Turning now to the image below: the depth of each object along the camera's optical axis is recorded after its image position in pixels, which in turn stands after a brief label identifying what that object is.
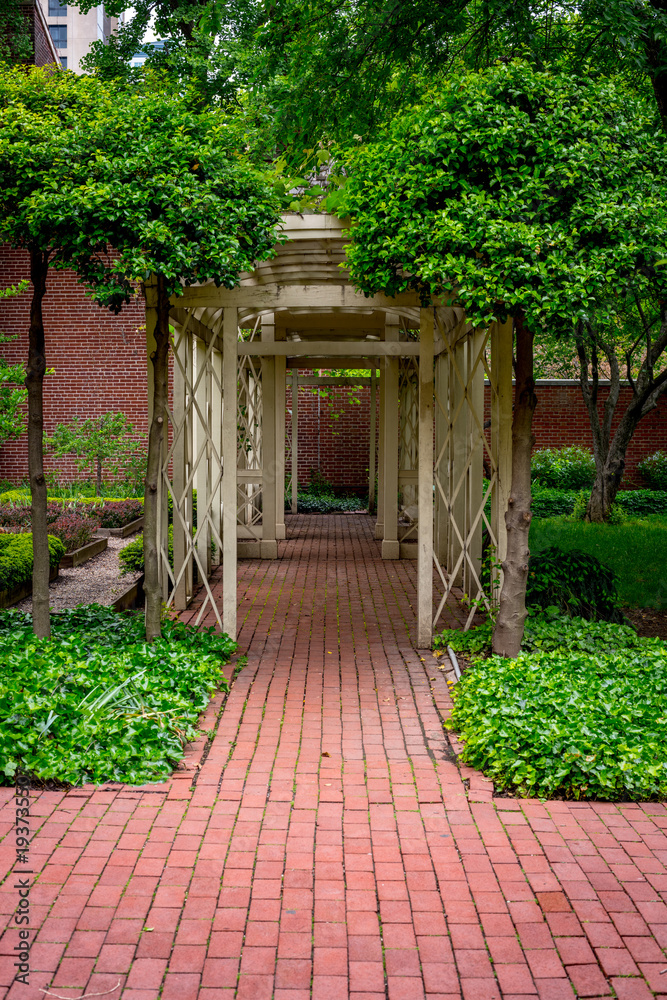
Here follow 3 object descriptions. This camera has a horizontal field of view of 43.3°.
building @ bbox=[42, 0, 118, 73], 54.28
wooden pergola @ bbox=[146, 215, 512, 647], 6.69
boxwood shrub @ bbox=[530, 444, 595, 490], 17.56
